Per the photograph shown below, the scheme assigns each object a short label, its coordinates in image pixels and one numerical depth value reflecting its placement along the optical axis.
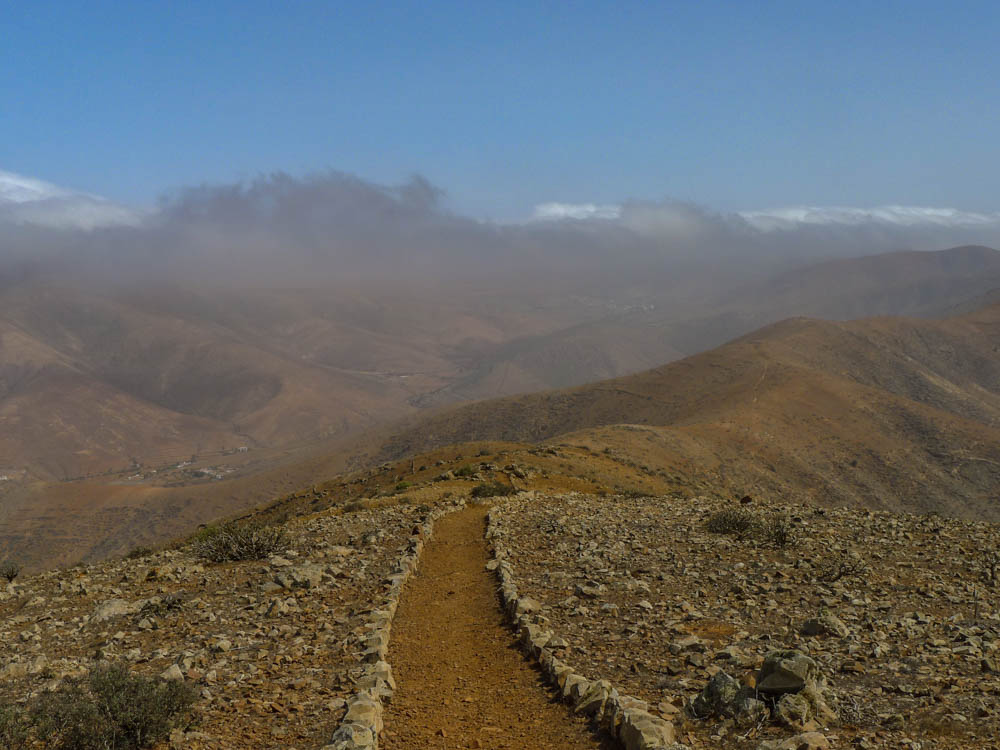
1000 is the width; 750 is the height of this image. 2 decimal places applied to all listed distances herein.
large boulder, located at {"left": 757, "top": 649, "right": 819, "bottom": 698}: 6.70
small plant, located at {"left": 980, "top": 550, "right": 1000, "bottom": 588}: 11.31
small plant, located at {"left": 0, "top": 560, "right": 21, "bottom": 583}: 17.34
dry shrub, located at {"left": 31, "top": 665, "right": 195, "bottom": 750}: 6.55
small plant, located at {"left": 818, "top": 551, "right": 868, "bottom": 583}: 11.51
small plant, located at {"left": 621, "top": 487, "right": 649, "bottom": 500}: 26.17
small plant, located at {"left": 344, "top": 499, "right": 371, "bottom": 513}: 23.23
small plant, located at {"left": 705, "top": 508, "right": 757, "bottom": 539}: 15.62
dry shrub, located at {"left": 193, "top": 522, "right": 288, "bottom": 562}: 15.57
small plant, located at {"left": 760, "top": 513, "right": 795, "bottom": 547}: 14.15
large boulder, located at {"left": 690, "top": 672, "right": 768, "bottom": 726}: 6.59
